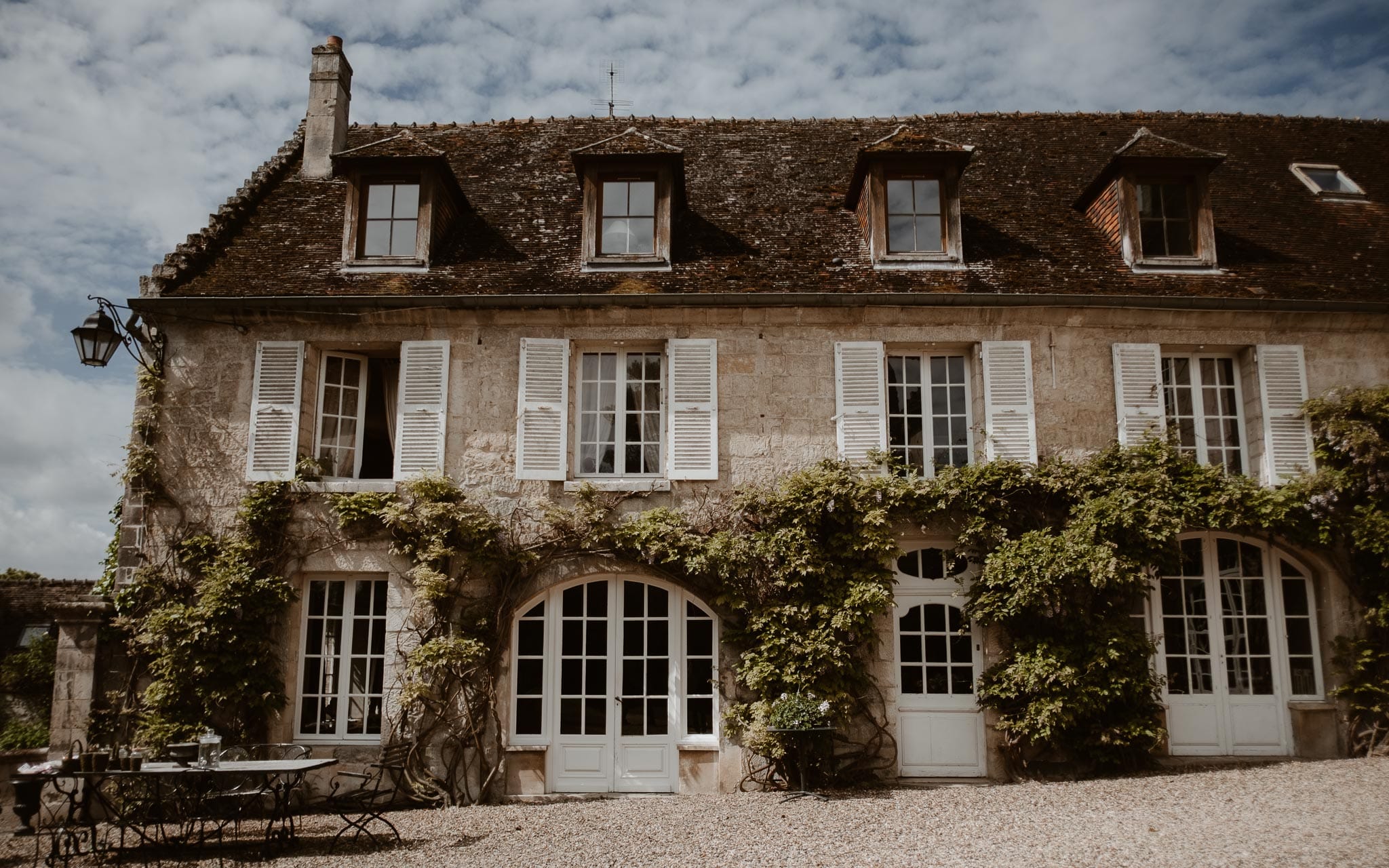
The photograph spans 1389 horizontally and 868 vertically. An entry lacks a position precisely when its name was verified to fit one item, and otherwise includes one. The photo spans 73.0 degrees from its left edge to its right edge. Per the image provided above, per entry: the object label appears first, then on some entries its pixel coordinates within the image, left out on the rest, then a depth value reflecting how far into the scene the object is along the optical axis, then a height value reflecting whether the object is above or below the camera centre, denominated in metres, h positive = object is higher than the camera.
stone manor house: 9.05 +2.33
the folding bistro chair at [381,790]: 8.50 -1.60
